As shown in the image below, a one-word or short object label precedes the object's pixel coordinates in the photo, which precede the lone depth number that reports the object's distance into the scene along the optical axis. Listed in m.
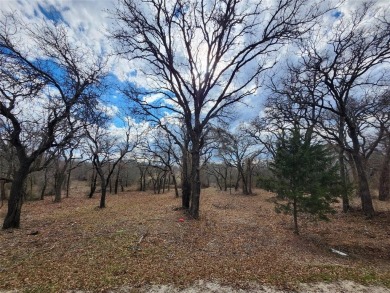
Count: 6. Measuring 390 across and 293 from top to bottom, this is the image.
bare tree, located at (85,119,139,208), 18.64
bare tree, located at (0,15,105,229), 8.84
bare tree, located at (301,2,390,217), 11.34
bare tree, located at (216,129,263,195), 32.41
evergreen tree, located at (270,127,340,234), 9.36
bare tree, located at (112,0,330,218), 10.98
